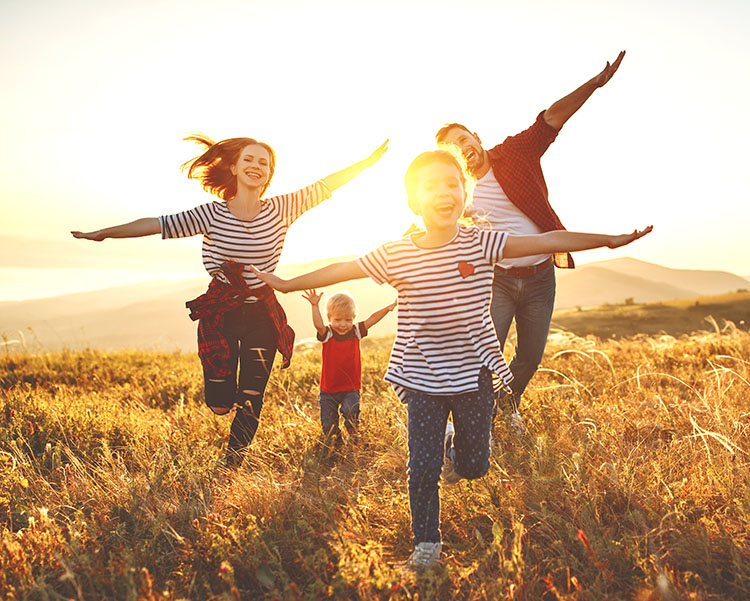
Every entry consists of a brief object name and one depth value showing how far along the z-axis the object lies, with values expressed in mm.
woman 4242
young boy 5043
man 4453
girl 2943
